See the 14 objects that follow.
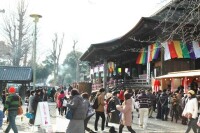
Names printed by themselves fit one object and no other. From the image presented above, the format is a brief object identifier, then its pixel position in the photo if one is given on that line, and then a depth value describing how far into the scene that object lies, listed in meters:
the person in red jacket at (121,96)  21.29
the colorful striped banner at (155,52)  25.10
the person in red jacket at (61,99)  20.28
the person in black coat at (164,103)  18.69
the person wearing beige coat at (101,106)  13.22
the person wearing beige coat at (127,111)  10.88
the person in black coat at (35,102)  14.18
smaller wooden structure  30.80
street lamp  16.83
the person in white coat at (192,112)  11.02
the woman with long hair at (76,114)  8.74
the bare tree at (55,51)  59.47
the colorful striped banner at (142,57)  28.28
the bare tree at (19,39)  43.44
